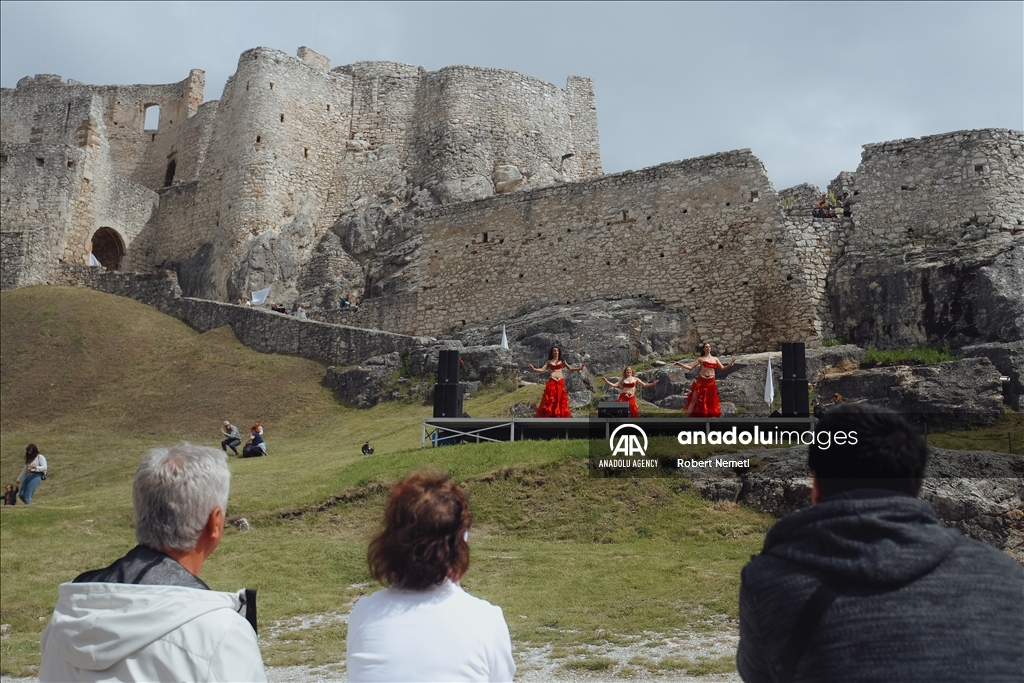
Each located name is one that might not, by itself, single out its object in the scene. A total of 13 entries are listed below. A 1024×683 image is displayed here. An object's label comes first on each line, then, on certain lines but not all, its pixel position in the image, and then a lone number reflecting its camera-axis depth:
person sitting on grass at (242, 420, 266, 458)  18.70
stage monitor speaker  13.72
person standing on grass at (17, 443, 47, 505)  16.23
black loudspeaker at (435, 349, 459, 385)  15.37
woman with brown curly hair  3.14
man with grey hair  2.81
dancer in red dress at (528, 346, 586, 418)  15.70
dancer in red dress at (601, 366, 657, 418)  15.96
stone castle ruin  20.39
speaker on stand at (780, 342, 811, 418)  13.41
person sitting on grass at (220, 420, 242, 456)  19.17
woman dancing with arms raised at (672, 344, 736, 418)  15.07
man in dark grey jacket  2.60
